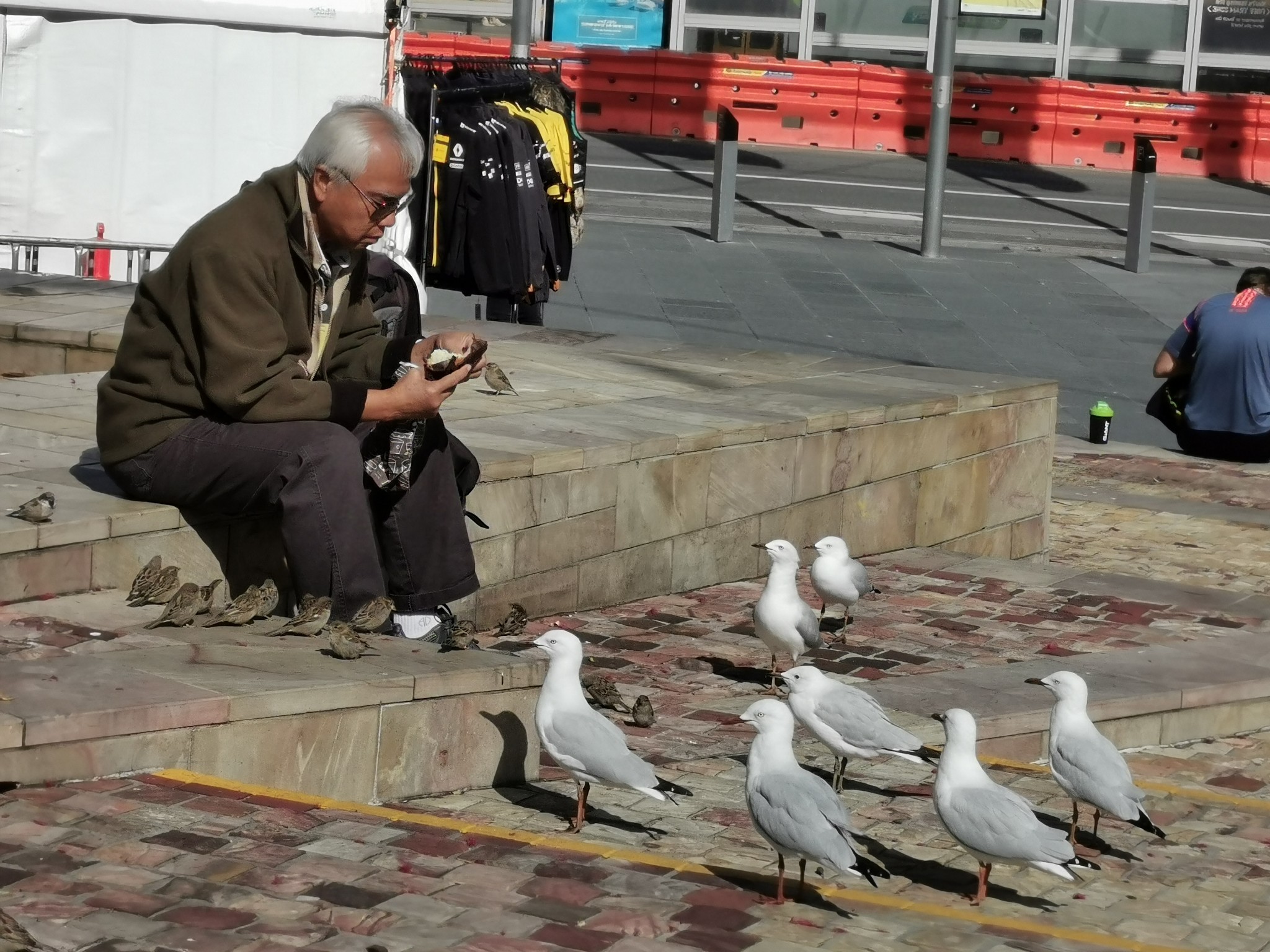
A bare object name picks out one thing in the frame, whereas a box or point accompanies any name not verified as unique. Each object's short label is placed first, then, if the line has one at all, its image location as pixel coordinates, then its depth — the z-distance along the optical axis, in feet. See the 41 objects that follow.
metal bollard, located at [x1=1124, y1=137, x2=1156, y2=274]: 117.94
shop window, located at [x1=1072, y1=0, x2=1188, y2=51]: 180.76
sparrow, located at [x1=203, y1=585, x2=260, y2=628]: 33.71
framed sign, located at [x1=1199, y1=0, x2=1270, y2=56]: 178.59
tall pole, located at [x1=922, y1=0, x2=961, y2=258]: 117.25
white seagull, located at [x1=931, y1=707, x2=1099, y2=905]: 27.81
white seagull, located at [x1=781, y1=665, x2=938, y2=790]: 33.02
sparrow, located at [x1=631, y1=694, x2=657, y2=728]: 38.05
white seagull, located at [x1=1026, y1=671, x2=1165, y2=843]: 31.58
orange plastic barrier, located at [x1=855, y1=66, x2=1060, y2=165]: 170.39
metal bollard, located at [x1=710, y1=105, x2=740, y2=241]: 116.95
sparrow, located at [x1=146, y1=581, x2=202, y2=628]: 33.14
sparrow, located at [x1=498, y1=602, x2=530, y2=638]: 42.70
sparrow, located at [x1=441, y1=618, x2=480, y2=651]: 34.70
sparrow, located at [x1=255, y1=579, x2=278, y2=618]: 34.13
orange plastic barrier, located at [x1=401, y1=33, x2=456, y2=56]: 170.69
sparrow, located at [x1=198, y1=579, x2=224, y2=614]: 33.83
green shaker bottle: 84.46
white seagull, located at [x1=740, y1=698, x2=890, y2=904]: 26.28
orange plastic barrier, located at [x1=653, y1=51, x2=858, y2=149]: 172.47
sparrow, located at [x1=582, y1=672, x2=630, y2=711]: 38.05
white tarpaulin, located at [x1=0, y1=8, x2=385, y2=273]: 78.38
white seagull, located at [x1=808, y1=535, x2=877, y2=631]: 45.78
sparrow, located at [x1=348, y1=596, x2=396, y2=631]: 33.58
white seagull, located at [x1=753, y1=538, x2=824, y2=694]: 41.91
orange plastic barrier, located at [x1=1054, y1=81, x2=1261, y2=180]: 168.81
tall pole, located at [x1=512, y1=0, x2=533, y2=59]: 104.41
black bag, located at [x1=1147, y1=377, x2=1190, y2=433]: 83.81
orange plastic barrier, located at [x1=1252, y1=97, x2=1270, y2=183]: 168.52
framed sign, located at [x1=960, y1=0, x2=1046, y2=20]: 143.33
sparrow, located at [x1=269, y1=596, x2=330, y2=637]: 33.02
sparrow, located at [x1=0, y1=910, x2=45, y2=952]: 20.29
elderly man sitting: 33.56
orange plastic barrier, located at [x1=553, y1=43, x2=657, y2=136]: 173.26
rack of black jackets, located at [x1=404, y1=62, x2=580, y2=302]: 74.68
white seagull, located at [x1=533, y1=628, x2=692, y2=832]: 29.53
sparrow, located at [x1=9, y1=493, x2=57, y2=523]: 33.91
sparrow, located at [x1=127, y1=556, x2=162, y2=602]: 33.96
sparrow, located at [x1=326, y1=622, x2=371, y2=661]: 31.58
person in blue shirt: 81.20
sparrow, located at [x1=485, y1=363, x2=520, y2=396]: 54.08
